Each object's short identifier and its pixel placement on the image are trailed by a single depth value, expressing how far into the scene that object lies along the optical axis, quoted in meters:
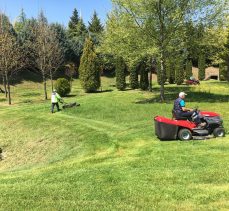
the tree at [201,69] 31.22
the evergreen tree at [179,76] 25.70
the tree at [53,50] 22.74
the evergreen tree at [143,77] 21.80
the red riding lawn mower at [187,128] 9.02
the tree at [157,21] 15.67
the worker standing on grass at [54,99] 15.59
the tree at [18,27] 32.04
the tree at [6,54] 19.90
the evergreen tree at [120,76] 23.31
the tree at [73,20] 46.33
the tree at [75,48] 33.81
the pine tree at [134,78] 23.04
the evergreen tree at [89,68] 23.04
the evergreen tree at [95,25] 41.43
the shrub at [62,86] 21.29
